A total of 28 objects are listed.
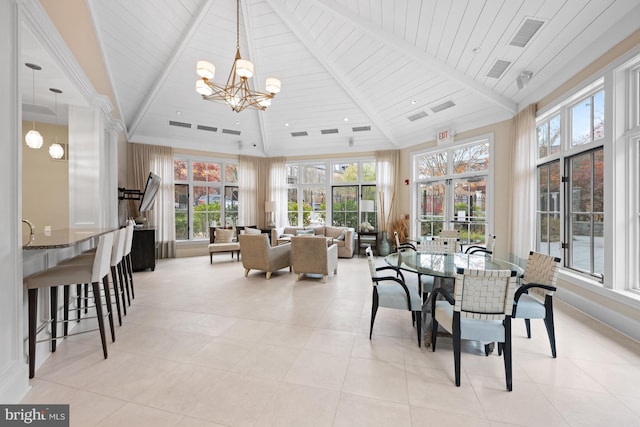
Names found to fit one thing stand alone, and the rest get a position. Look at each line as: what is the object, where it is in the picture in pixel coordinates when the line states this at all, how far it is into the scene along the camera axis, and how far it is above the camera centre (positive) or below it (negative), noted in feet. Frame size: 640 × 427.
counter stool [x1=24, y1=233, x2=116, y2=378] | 6.72 -1.80
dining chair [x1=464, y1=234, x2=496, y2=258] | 13.15 -1.78
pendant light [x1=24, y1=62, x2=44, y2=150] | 10.69 +2.90
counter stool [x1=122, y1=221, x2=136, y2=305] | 11.48 -2.04
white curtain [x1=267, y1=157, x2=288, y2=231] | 27.78 +2.80
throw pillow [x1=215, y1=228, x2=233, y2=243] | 23.67 -2.08
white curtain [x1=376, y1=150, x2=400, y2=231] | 24.48 +2.60
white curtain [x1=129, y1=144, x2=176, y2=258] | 22.39 +2.32
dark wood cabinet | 18.16 -2.52
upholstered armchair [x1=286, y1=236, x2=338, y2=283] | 15.57 -2.51
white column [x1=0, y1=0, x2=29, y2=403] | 5.57 +0.00
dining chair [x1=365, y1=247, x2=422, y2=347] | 8.39 -2.71
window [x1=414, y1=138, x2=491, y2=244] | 18.12 +1.62
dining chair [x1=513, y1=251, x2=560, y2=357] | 7.45 -2.59
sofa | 23.45 -2.02
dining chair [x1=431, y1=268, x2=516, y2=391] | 6.31 -2.24
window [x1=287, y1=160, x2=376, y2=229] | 26.48 +1.99
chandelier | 11.90 +6.05
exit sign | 19.44 +5.39
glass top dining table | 8.41 -1.77
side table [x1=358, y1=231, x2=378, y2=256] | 24.45 -2.58
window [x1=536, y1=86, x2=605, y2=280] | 10.79 +1.23
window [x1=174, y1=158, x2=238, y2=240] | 24.95 +1.53
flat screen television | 18.82 +1.41
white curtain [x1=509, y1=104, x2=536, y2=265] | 13.94 +1.41
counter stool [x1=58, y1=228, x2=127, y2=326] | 8.91 -1.56
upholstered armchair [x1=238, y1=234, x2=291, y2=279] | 16.51 -2.59
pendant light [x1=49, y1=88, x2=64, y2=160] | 12.74 +2.82
